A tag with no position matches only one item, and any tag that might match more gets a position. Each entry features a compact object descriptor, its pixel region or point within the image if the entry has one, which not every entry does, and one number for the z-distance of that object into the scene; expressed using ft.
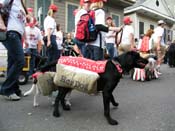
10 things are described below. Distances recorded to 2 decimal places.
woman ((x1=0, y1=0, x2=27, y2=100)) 9.49
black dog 7.85
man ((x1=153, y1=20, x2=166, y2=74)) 17.72
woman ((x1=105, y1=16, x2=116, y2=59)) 17.38
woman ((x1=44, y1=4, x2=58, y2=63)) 14.40
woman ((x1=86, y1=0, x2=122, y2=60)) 10.03
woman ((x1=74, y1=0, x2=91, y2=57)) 11.35
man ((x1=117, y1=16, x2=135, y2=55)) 16.03
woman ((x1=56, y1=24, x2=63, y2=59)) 20.30
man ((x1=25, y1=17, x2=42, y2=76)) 15.29
